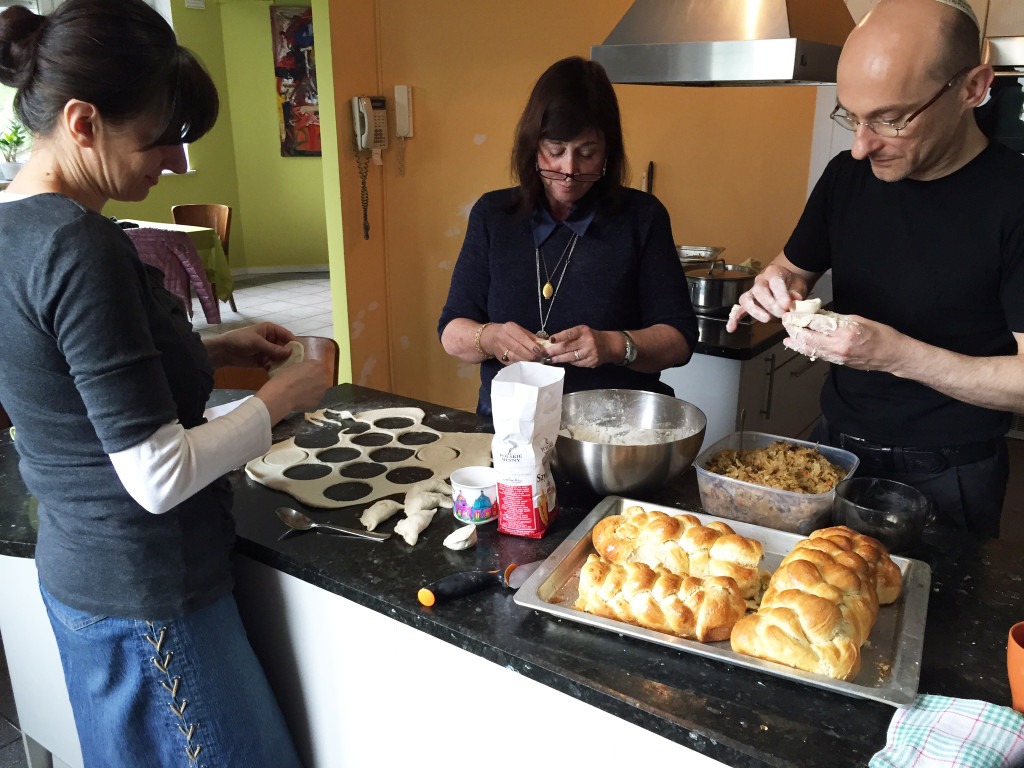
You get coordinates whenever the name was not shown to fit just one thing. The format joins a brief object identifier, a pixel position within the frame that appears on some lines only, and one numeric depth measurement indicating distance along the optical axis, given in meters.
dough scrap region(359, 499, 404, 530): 1.32
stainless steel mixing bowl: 1.30
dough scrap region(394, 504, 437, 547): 1.26
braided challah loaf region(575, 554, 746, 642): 0.98
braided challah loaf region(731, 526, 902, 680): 0.90
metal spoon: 1.28
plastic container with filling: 1.21
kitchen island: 0.88
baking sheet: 0.87
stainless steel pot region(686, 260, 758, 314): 2.82
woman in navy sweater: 1.76
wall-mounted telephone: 3.07
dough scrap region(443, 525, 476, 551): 1.23
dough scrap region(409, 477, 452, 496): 1.44
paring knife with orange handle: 1.09
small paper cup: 1.29
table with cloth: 5.51
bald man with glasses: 1.29
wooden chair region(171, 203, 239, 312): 6.86
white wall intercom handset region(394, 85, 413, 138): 3.21
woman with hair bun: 0.90
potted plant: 6.46
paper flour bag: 1.17
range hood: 1.56
